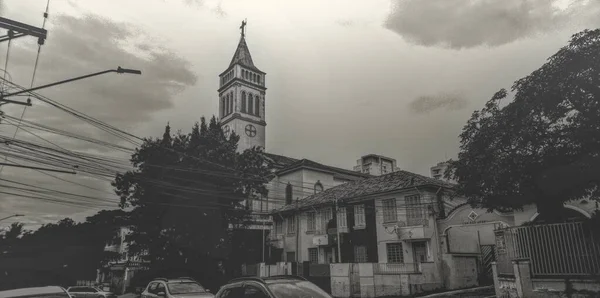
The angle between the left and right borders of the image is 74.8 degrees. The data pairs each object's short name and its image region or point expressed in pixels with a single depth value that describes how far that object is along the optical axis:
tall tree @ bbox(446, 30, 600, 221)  13.20
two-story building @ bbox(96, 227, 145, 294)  39.88
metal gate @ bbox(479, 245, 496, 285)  25.81
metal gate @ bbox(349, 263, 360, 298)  22.67
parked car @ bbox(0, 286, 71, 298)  7.77
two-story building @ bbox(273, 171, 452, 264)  27.48
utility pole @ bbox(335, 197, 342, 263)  28.95
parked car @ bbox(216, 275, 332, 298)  7.44
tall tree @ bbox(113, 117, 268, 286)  27.45
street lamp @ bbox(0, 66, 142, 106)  10.05
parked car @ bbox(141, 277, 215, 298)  13.59
